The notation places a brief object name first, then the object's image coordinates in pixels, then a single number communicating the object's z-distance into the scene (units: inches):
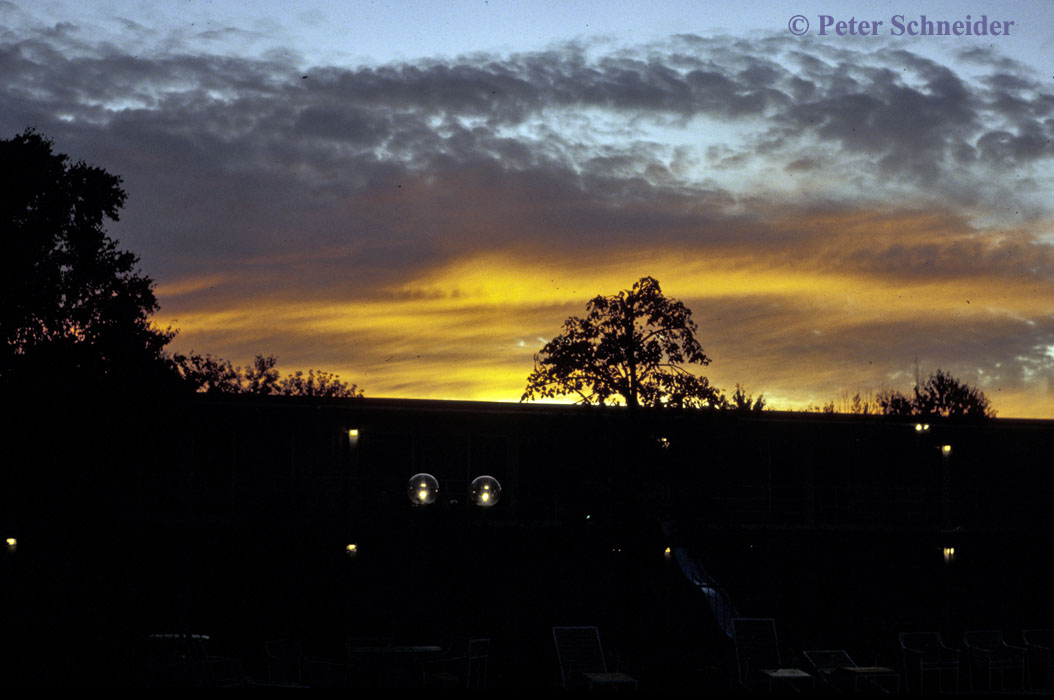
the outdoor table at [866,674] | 609.0
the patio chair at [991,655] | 706.8
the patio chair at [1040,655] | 734.5
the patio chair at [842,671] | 614.9
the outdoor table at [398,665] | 564.7
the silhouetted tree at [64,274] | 1039.6
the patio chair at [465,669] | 589.0
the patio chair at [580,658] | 626.2
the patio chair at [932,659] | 689.0
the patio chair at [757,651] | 639.8
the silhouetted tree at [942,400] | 2181.3
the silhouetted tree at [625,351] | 1033.5
